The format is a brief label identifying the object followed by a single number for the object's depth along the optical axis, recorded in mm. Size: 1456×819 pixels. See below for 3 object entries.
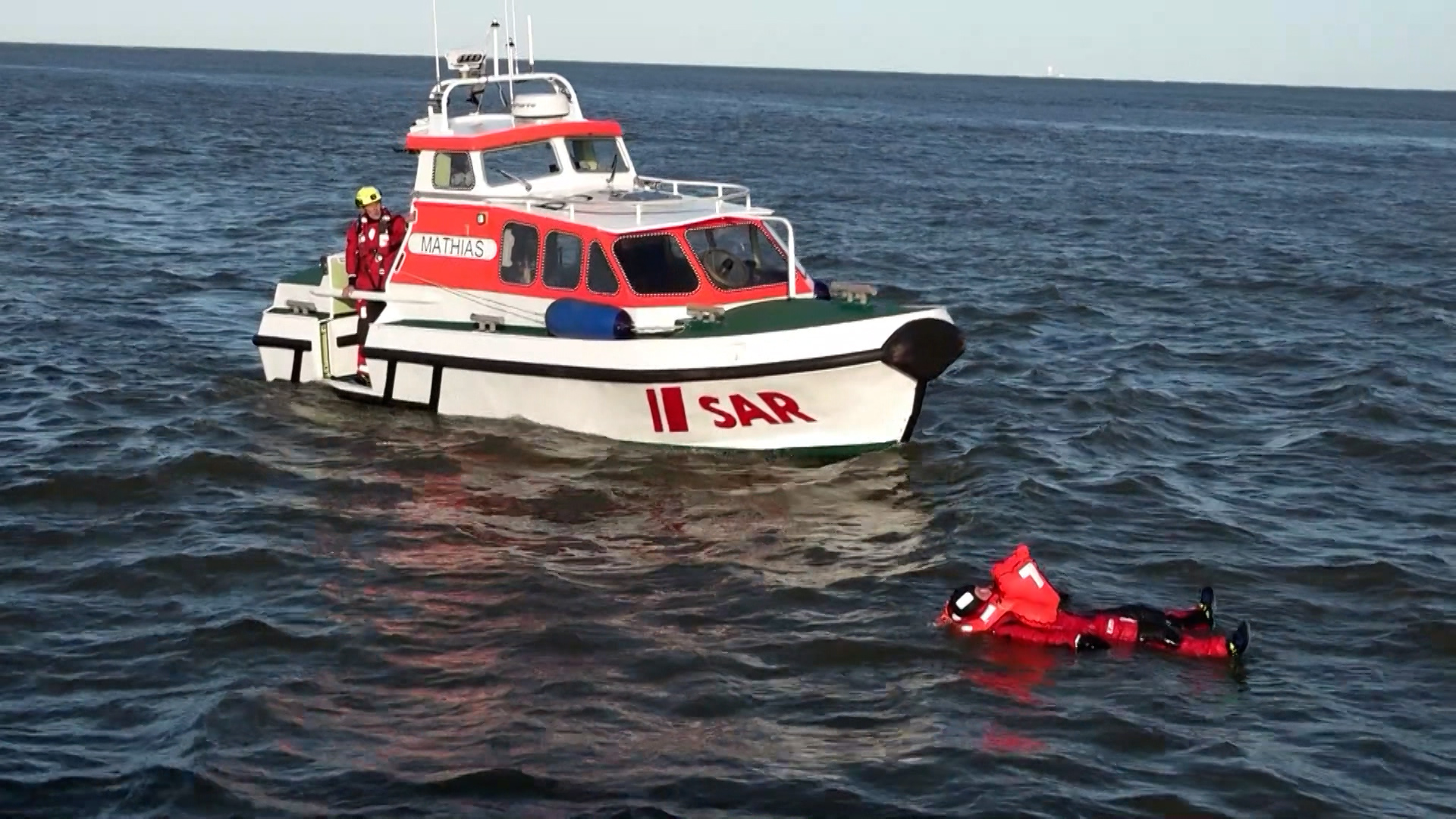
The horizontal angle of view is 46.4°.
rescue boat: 13750
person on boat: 16016
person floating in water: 10578
